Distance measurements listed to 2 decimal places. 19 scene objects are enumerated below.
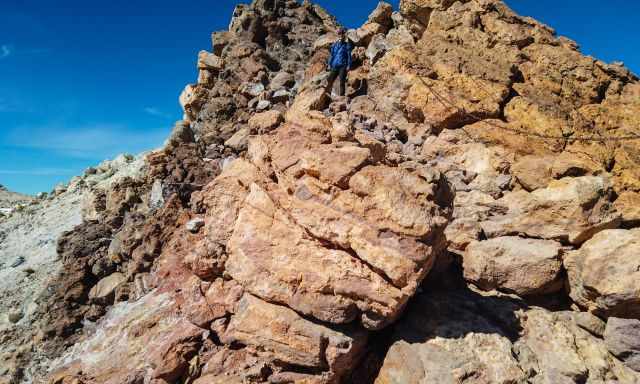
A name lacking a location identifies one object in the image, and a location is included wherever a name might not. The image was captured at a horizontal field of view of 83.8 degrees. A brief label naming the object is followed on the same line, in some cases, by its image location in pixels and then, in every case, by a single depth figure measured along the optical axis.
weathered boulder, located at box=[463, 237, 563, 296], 9.26
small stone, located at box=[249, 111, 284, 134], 11.99
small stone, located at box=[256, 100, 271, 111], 17.01
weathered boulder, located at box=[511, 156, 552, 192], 10.82
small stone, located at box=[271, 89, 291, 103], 16.82
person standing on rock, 15.24
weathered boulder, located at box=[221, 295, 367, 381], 8.08
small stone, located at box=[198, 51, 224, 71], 21.14
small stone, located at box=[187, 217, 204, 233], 11.51
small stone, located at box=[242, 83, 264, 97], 18.16
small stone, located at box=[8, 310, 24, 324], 12.22
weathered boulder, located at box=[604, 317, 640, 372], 8.44
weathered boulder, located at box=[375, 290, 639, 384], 7.80
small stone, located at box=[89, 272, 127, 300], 11.84
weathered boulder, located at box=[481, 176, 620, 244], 9.46
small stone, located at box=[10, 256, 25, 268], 15.09
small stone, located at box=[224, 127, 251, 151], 15.12
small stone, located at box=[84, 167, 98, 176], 24.01
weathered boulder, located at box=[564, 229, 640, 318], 8.34
